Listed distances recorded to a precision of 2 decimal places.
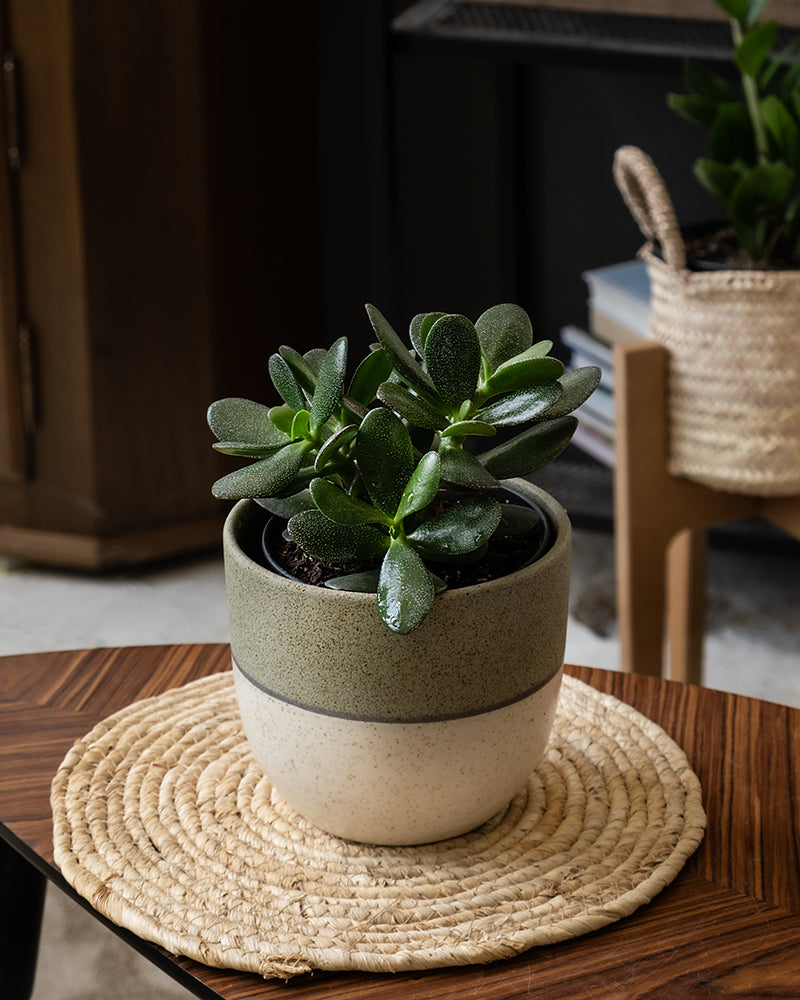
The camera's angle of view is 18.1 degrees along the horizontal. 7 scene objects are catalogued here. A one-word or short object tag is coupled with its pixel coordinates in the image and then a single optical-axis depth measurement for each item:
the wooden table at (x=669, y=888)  1.04
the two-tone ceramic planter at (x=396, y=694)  1.06
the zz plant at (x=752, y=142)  1.66
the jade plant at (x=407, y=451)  1.06
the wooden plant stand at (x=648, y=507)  1.80
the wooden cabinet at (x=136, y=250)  2.36
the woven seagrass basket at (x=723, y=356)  1.68
